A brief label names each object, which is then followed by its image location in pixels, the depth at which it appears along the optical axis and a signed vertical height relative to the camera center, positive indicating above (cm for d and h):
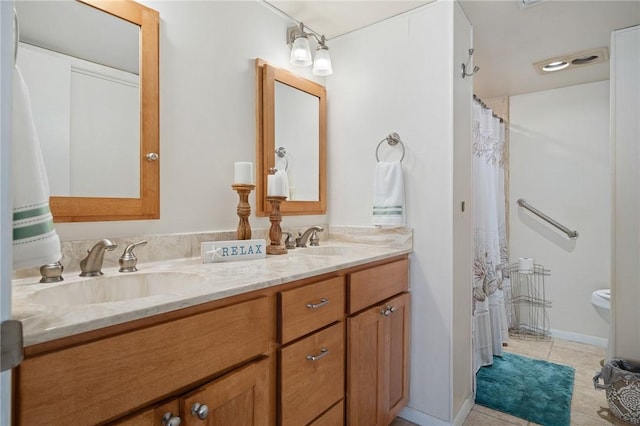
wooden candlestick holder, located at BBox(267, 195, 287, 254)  162 -9
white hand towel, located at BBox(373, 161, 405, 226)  182 +8
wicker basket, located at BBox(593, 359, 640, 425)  179 -97
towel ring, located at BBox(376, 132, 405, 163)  191 +40
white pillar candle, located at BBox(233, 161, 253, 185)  150 +17
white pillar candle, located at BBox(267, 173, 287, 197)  164 +12
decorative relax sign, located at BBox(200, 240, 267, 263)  133 -16
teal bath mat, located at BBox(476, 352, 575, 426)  191 -112
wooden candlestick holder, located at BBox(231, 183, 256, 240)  153 +0
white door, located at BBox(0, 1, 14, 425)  40 +5
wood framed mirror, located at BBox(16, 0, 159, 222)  107 +38
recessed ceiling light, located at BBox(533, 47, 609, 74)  237 +108
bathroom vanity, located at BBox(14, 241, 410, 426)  63 -36
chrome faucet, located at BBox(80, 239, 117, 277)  108 -15
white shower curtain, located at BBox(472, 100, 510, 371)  238 -27
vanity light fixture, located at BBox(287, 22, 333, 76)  183 +86
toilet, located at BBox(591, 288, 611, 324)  236 -66
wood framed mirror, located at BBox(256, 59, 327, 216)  175 +42
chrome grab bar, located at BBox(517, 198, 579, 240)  300 -7
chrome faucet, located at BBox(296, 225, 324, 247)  192 -14
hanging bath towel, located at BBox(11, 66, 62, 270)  55 +2
